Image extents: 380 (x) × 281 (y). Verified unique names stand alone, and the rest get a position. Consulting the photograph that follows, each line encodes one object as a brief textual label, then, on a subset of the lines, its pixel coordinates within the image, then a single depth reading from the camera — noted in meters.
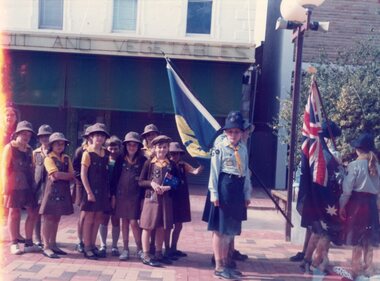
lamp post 8.29
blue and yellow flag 6.85
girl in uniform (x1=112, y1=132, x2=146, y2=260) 6.77
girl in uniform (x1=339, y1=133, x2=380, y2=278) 6.27
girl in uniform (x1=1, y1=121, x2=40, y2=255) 6.74
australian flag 6.52
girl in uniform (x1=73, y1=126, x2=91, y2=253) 6.82
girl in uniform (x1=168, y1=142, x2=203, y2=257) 7.05
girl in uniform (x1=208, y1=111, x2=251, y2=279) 6.25
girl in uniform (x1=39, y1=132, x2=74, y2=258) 6.62
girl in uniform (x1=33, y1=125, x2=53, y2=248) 6.85
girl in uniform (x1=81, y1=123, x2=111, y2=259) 6.68
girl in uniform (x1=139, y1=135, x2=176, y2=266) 6.57
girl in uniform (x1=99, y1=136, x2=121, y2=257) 7.02
